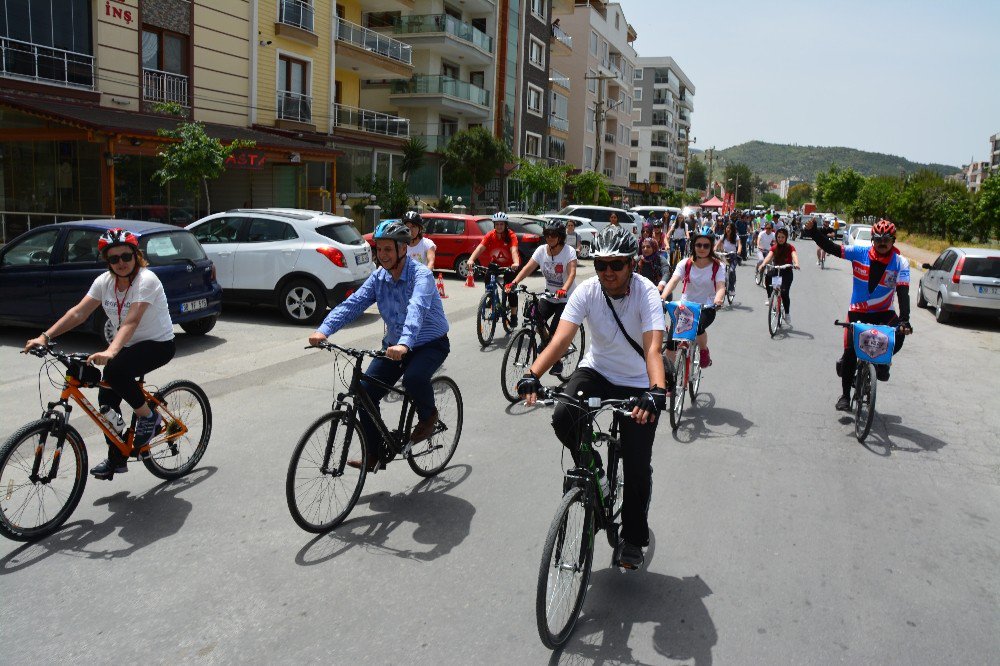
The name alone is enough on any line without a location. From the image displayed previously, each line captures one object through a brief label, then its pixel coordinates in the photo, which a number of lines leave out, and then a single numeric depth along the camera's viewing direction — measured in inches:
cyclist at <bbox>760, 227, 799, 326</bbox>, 541.7
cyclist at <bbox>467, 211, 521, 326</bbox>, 470.2
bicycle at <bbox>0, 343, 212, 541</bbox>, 176.4
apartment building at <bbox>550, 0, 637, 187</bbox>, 2439.7
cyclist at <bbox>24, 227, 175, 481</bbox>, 200.2
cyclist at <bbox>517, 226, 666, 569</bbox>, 158.9
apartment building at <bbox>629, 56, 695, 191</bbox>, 3833.7
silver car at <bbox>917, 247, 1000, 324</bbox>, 612.1
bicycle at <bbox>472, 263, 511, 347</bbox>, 440.8
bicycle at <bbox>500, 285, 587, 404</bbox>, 327.6
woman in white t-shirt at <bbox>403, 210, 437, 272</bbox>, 426.3
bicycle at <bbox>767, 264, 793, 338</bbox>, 516.8
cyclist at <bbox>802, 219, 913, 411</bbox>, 293.1
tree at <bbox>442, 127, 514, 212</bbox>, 1504.7
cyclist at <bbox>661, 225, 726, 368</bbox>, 324.5
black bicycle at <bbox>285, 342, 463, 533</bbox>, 182.7
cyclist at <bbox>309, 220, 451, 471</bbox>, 201.2
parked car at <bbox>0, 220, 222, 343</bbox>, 387.5
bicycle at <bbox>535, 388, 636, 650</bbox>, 137.1
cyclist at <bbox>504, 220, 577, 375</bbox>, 354.0
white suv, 495.8
